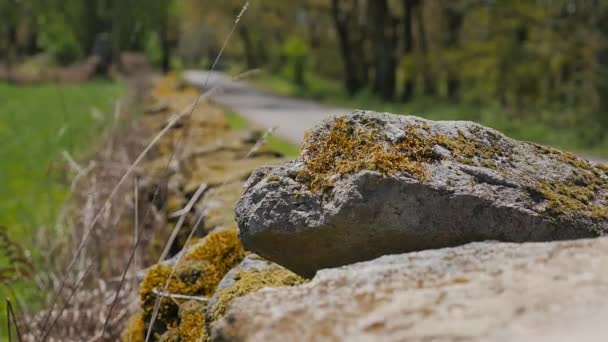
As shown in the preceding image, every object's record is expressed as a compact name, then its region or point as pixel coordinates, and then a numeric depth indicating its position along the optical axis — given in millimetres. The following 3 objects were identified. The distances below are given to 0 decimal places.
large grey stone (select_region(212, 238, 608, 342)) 1229
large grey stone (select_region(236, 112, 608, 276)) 1962
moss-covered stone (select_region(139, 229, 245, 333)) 2992
